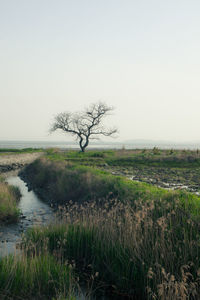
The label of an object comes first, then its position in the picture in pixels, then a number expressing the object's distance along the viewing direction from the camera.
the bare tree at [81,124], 65.38
